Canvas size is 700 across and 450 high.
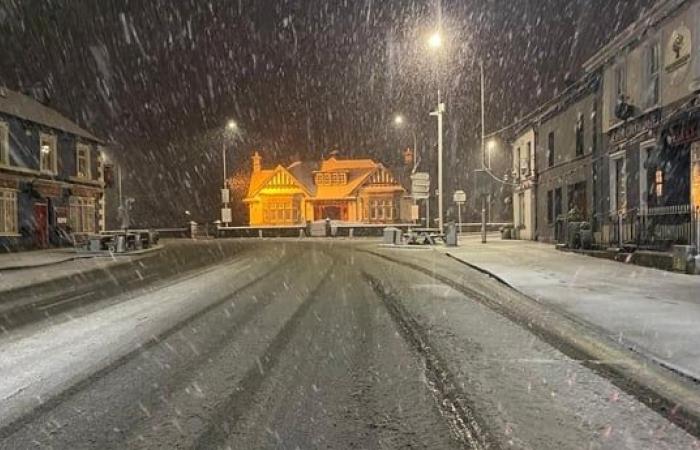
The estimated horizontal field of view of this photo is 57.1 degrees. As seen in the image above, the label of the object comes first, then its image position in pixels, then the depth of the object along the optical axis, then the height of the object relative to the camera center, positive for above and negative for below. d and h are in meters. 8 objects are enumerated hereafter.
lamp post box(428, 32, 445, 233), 32.19 +3.81
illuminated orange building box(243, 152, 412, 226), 65.69 +1.95
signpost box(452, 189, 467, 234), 34.72 +0.92
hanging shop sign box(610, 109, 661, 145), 18.91 +2.66
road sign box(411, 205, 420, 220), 45.00 +0.17
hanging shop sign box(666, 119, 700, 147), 15.47 +1.98
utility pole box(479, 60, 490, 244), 34.81 +4.62
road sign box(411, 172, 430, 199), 33.41 +1.53
